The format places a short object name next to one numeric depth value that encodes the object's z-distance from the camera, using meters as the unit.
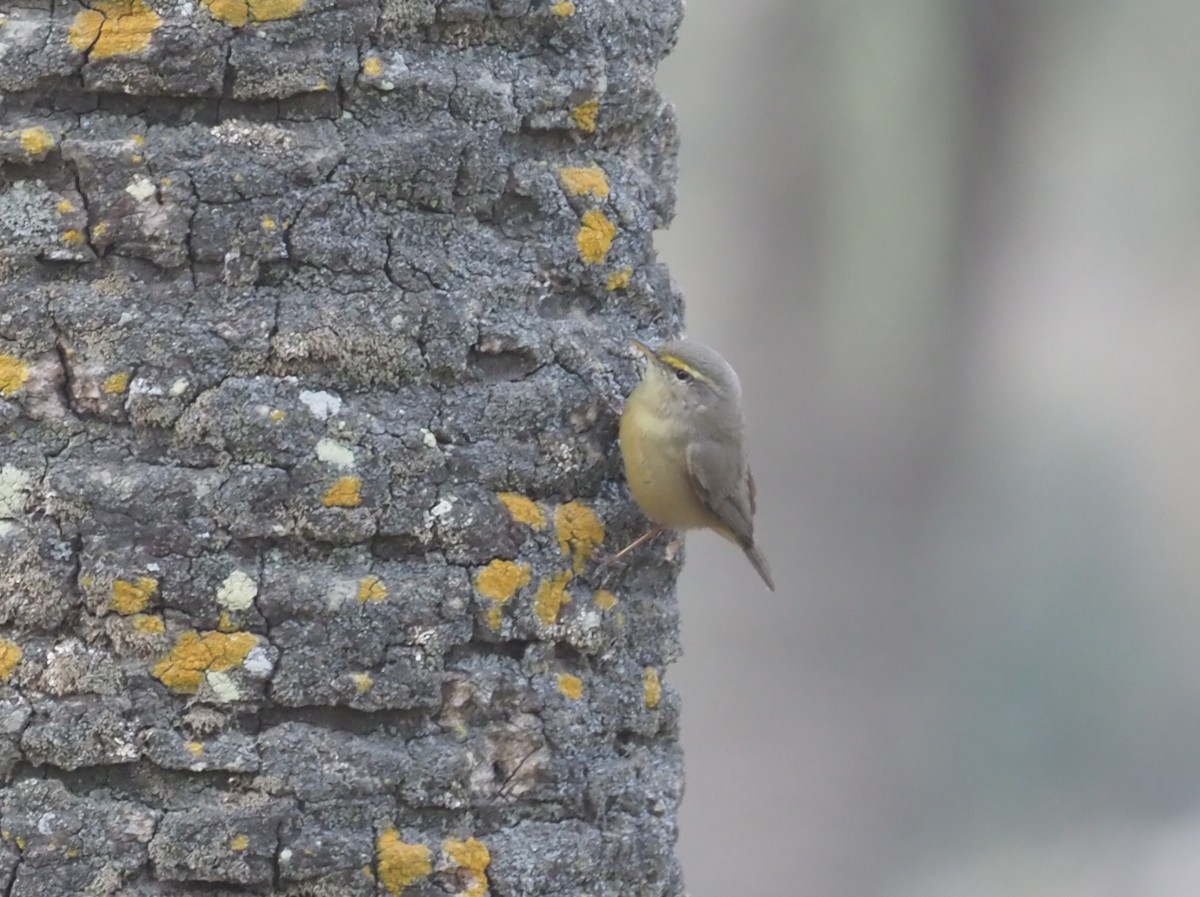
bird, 6.98
